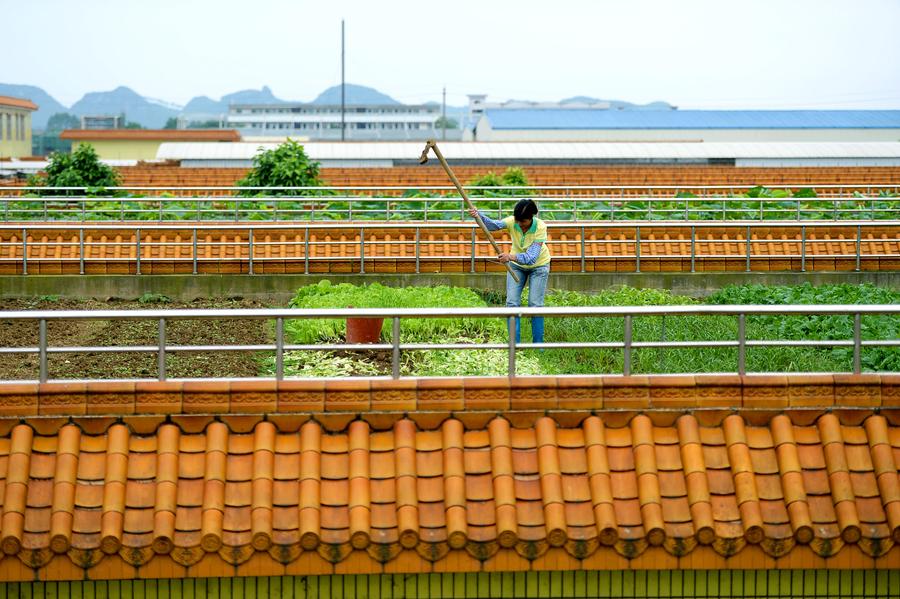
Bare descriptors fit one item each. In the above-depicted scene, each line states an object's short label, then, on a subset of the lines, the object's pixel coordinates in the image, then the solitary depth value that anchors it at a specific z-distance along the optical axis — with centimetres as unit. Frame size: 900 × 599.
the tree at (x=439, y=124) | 15686
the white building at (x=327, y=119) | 14962
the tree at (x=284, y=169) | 3069
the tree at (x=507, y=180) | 3228
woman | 1133
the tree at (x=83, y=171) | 3409
